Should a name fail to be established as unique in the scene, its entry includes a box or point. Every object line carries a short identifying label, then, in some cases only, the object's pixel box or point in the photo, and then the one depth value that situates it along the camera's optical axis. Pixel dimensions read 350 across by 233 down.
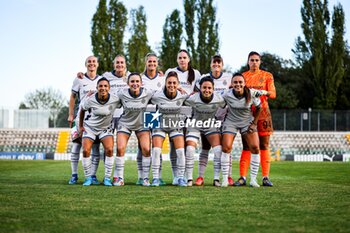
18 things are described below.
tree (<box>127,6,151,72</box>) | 41.00
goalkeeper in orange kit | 8.86
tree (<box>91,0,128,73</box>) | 38.91
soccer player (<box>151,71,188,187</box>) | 8.49
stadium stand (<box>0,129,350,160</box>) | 33.12
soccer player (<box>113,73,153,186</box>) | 8.53
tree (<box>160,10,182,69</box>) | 42.66
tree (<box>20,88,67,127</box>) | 57.44
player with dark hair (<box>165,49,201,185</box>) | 9.01
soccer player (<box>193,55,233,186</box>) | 8.79
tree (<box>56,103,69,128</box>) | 35.75
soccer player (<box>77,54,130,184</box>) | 9.12
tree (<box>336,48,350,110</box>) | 43.88
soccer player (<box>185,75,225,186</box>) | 8.39
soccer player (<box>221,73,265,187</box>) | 8.39
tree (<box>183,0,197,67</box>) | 41.53
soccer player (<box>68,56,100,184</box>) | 9.27
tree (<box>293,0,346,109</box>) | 39.56
